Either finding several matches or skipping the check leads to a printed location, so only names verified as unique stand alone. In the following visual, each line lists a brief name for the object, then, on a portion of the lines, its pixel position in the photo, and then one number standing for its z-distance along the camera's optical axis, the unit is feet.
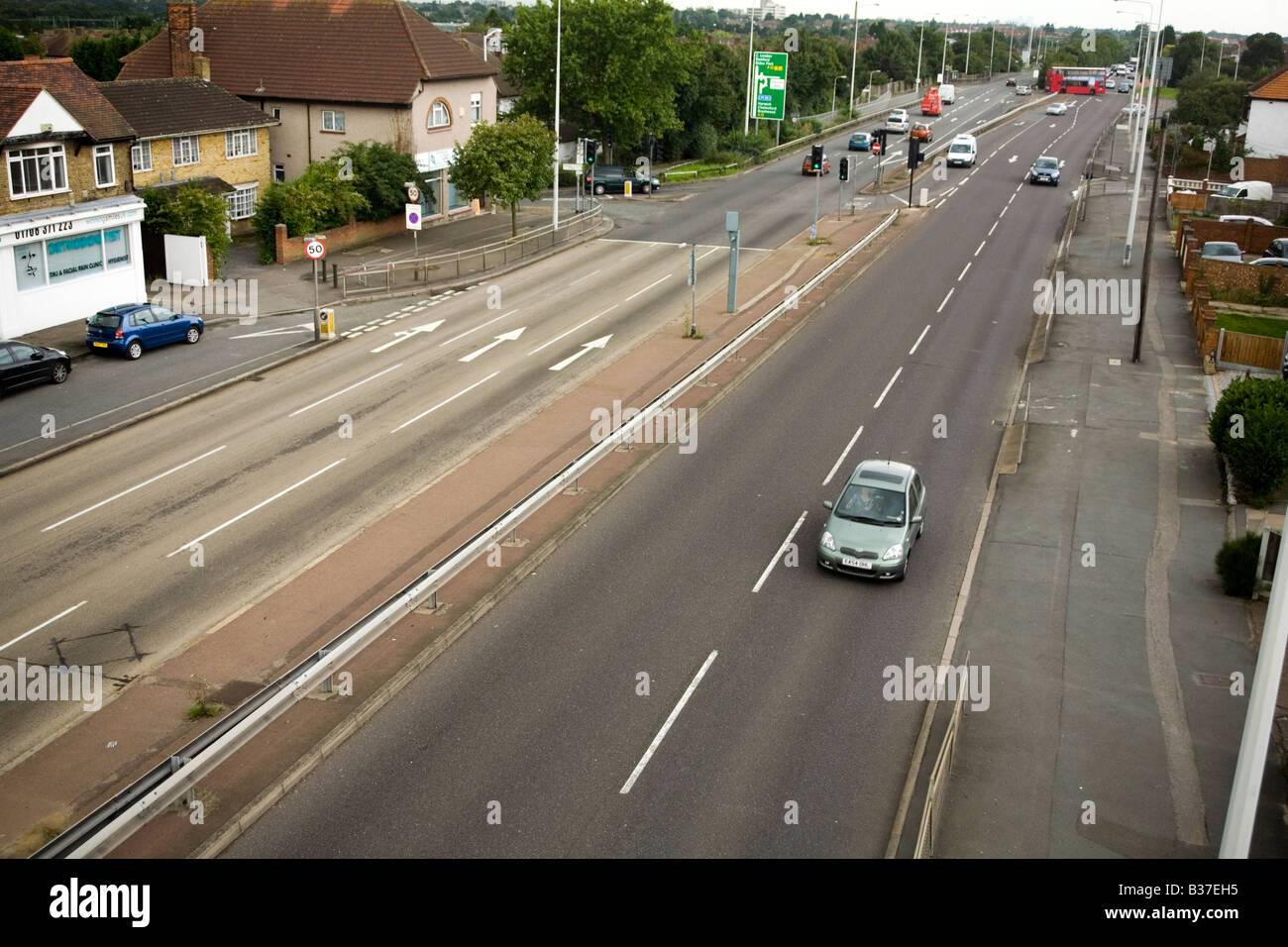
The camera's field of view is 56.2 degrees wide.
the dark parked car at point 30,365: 95.55
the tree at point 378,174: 156.97
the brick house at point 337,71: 167.12
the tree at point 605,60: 197.98
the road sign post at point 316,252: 112.37
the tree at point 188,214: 129.59
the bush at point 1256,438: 77.56
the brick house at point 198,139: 141.59
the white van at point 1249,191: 194.39
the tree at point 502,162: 152.56
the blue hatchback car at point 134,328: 106.42
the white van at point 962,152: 230.48
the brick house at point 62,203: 109.70
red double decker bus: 425.69
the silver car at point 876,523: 65.16
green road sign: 241.55
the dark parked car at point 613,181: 201.67
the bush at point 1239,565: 66.44
